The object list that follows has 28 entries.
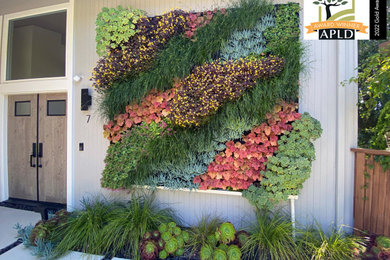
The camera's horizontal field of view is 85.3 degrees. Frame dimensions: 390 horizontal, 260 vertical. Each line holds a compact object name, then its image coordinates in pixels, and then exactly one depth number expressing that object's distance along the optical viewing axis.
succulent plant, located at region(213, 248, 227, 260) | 2.46
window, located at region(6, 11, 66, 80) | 4.49
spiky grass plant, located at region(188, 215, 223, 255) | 2.81
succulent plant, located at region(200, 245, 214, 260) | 2.50
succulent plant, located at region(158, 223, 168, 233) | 2.84
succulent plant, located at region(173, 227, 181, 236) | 2.82
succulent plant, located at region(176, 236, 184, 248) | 2.73
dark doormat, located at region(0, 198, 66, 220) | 4.21
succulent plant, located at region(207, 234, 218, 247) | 2.74
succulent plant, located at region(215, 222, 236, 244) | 2.68
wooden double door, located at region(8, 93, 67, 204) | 4.32
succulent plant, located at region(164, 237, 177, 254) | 2.66
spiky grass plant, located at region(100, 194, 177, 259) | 2.81
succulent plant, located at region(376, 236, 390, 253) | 2.48
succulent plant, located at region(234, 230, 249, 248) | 2.71
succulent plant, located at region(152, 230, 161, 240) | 2.77
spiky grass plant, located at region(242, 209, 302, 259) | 2.54
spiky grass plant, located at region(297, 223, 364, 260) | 2.50
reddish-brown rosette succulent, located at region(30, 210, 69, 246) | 2.94
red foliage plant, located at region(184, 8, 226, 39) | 3.32
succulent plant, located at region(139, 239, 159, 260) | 2.58
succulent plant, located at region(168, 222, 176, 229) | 2.86
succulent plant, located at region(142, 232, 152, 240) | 2.75
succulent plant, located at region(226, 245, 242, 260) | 2.48
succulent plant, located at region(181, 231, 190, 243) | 2.83
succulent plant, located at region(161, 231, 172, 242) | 2.73
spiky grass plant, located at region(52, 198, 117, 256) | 2.83
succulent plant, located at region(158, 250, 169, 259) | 2.64
